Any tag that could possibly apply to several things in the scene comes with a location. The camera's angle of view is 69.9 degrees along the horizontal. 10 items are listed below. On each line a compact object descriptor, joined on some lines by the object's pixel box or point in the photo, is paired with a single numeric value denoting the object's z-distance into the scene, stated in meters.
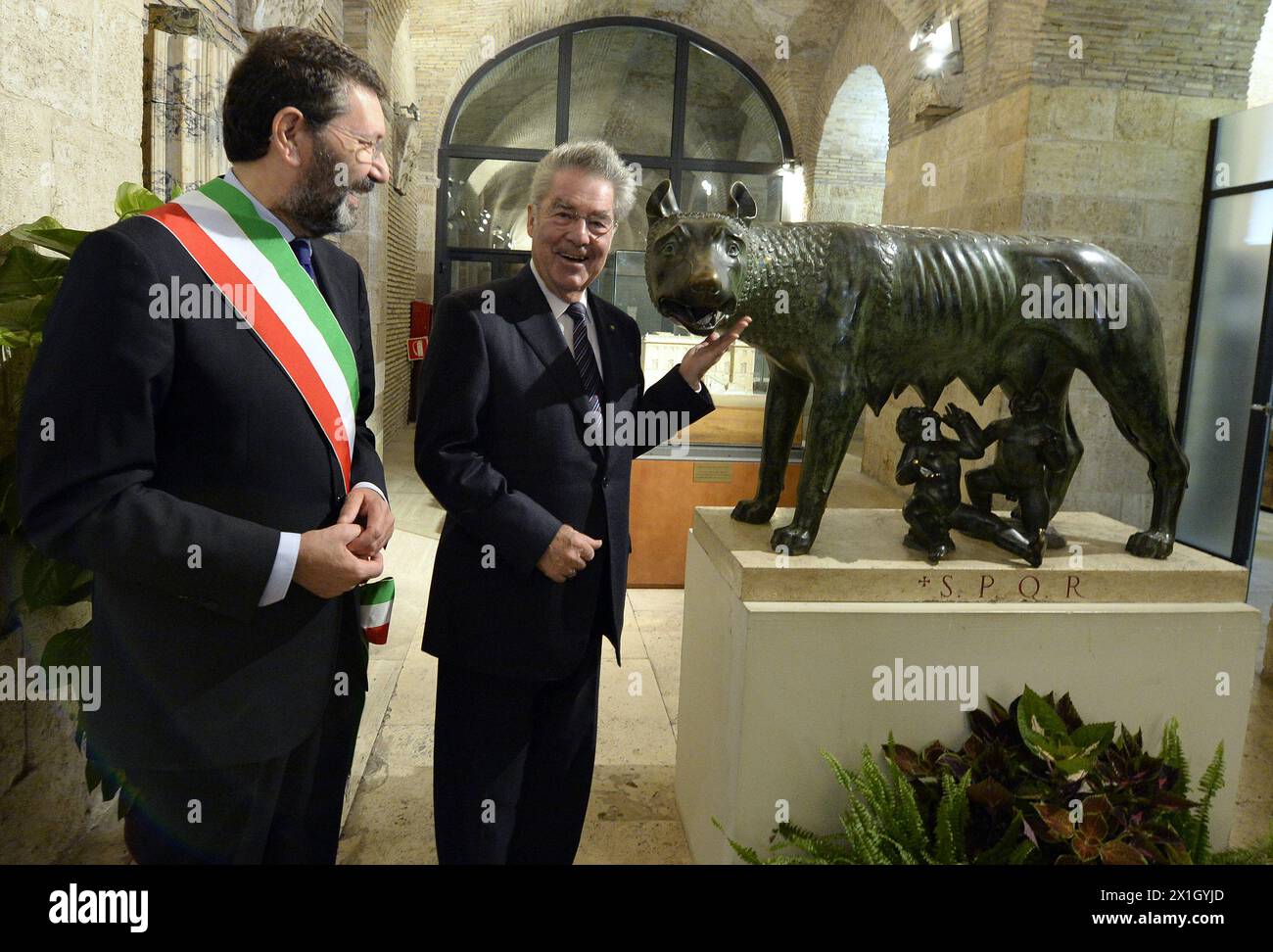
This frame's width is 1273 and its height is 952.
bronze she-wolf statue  2.26
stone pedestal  2.29
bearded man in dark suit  1.34
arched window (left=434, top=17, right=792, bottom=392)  11.94
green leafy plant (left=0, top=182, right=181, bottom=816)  1.96
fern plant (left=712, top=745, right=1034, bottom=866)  2.20
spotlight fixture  7.09
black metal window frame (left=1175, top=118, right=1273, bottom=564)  5.89
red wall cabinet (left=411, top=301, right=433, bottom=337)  11.55
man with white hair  1.98
